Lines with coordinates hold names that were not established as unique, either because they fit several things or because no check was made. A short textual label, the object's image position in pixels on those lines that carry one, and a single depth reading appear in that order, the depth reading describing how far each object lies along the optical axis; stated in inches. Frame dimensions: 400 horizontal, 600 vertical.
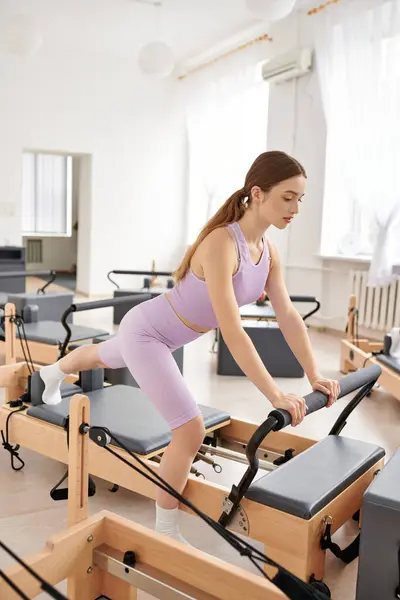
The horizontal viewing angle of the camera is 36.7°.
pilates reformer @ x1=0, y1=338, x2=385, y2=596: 60.1
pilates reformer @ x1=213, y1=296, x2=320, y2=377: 161.2
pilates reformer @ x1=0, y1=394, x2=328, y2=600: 50.5
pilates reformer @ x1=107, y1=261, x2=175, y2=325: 211.8
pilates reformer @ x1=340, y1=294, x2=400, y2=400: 126.8
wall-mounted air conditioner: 232.1
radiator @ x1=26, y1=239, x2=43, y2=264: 420.8
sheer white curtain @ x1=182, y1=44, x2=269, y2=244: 279.7
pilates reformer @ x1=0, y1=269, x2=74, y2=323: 173.6
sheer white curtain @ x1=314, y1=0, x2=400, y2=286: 195.5
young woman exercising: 60.2
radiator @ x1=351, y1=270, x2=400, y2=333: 200.7
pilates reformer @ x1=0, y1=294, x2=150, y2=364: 122.6
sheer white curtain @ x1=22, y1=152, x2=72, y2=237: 410.9
